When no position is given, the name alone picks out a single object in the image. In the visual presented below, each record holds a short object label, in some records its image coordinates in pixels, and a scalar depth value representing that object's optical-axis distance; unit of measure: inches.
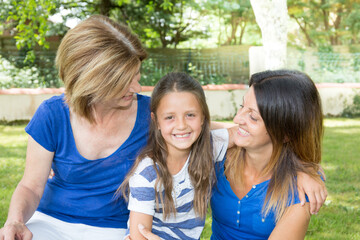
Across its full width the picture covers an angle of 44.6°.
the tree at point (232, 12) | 588.7
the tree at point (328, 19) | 613.0
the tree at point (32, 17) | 354.2
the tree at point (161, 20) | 465.7
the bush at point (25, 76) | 384.2
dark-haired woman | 82.3
